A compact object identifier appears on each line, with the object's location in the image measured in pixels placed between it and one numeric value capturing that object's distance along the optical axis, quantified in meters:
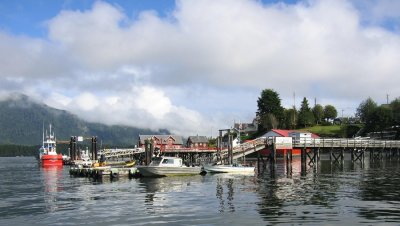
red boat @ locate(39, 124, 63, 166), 110.69
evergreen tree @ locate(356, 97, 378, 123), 154.57
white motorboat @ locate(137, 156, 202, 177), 56.38
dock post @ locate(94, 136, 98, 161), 87.69
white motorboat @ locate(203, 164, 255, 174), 62.50
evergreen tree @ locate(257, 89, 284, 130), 172.12
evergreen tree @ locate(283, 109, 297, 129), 175.25
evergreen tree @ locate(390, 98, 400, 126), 142.12
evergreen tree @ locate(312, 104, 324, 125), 185.38
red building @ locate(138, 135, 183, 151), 166.38
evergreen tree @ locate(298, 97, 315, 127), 174.12
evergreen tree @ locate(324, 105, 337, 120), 189.50
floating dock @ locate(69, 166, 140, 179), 56.72
